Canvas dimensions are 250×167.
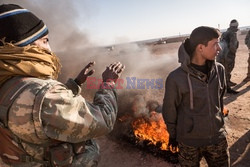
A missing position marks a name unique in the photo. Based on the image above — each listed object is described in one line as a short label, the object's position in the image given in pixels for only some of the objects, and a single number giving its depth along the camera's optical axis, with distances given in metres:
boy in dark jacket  2.39
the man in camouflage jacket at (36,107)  1.22
